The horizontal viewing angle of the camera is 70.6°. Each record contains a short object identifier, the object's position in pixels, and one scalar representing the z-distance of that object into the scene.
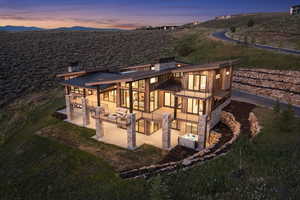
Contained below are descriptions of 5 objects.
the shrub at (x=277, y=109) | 20.84
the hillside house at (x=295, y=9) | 94.47
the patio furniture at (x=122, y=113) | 21.84
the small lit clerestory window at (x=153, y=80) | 22.42
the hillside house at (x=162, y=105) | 20.98
